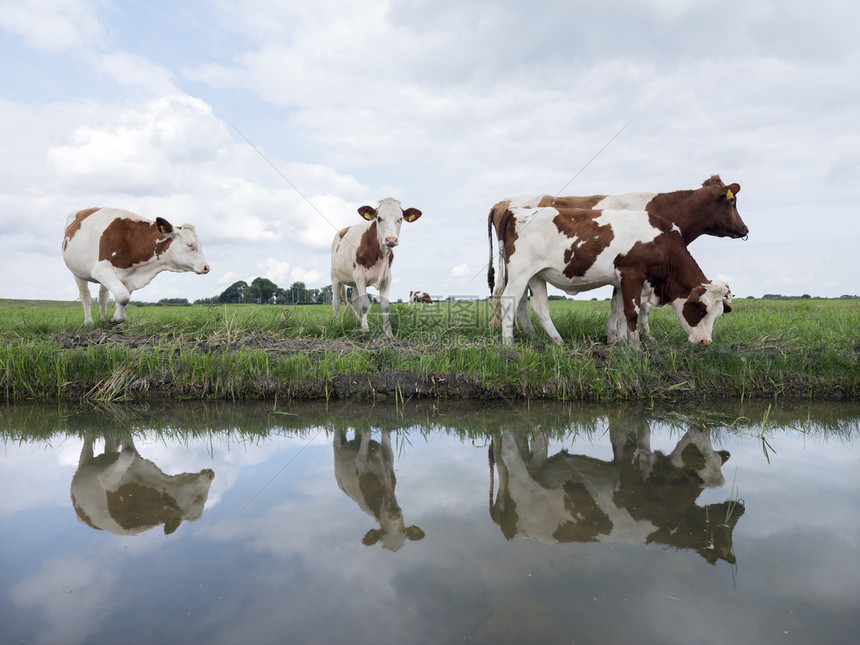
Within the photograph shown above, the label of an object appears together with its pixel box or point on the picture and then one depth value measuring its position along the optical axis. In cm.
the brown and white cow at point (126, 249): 843
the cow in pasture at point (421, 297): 2017
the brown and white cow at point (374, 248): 845
